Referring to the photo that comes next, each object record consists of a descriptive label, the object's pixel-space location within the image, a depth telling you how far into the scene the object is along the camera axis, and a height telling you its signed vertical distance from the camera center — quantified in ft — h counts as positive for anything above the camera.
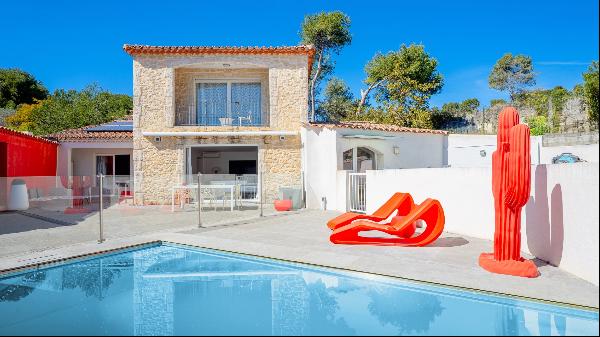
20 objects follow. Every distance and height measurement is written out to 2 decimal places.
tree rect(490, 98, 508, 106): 148.49 +27.11
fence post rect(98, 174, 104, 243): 31.45 -4.61
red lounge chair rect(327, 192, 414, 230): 32.17 -3.60
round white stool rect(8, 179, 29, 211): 51.16 -3.55
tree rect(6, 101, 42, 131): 131.40 +17.55
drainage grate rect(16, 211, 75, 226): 41.88 -5.54
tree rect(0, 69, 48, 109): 176.76 +36.52
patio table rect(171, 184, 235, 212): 50.55 -2.48
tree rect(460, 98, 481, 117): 182.60 +30.84
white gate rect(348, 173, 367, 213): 47.89 -2.86
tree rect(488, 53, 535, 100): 144.56 +34.08
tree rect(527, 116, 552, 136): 85.05 +9.18
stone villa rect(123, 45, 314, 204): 60.13 +7.55
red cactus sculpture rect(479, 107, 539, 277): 20.98 -1.24
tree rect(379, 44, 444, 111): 107.34 +25.06
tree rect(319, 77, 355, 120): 138.31 +24.06
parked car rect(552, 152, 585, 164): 49.46 +1.31
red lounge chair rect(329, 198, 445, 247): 28.89 -4.51
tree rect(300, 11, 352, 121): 118.21 +40.23
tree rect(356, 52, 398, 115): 117.50 +28.79
